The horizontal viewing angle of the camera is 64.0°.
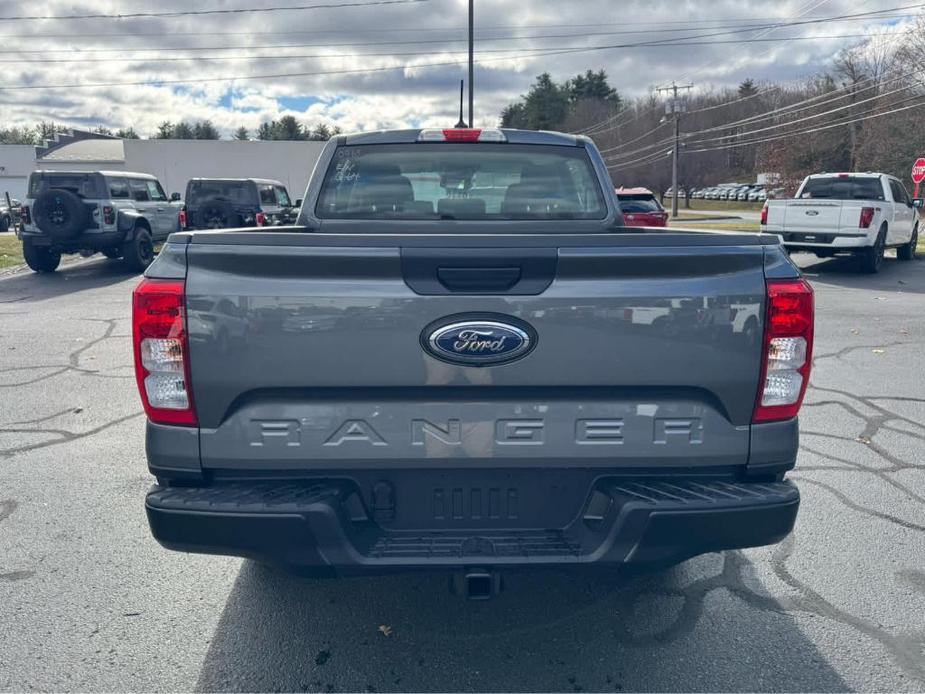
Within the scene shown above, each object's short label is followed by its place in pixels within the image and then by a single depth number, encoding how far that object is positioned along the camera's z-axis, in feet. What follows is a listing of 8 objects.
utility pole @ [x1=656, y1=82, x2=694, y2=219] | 164.82
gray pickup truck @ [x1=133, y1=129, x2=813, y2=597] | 7.38
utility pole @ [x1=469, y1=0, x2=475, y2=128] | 83.76
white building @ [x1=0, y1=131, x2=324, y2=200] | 126.41
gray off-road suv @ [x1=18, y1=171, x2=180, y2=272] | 46.24
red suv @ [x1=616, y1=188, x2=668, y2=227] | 54.08
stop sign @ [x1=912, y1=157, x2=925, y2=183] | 68.13
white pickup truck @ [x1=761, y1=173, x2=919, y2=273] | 46.60
